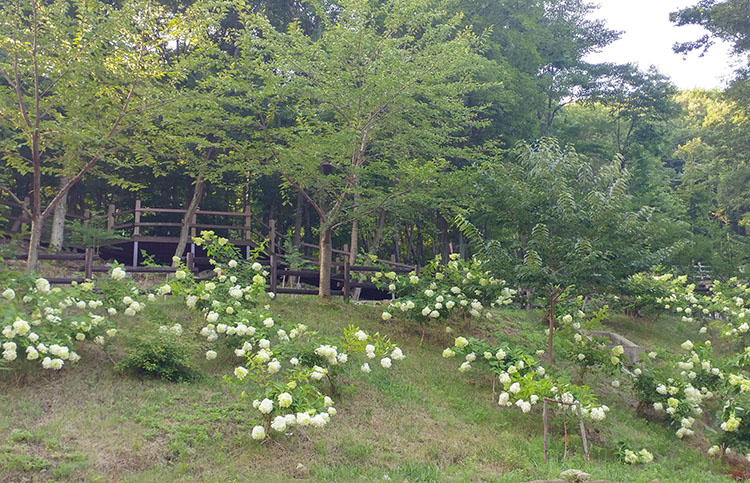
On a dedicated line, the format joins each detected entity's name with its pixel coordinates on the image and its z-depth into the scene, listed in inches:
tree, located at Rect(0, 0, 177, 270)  371.2
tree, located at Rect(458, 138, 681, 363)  366.6
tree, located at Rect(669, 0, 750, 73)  684.1
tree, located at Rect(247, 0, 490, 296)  443.5
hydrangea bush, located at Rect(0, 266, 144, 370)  258.4
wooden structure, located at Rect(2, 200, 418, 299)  445.3
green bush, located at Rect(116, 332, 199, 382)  295.3
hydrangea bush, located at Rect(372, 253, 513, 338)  411.2
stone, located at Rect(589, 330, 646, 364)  500.7
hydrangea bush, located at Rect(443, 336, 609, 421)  298.8
